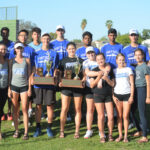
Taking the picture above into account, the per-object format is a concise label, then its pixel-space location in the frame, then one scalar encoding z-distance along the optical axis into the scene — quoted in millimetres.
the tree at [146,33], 82438
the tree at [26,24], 46975
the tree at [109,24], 76062
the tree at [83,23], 85844
